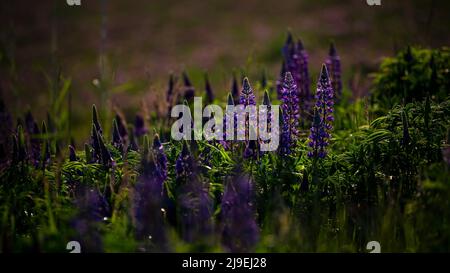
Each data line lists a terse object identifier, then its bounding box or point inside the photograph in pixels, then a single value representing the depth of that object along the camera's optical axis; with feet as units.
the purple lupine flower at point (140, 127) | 22.67
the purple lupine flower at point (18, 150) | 15.07
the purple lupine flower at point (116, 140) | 16.58
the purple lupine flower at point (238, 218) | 12.53
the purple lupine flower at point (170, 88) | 22.73
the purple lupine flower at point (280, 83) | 20.56
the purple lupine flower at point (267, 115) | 15.47
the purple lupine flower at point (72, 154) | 16.24
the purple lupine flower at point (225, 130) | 16.04
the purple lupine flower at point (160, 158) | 14.80
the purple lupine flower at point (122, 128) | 20.71
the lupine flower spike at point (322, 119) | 15.17
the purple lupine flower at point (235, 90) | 21.96
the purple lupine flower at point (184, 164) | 14.52
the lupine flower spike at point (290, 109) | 15.47
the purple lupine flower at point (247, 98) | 15.49
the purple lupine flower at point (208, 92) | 23.79
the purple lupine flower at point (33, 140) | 17.29
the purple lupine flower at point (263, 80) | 23.09
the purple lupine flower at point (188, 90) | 23.76
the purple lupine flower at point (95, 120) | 15.52
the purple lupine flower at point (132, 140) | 17.40
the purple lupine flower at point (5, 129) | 16.59
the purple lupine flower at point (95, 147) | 15.55
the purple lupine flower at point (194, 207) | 13.07
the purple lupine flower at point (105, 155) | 14.93
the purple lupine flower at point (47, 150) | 15.53
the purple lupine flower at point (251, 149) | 15.28
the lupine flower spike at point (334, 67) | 21.78
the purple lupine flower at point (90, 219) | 12.34
